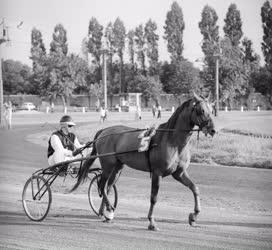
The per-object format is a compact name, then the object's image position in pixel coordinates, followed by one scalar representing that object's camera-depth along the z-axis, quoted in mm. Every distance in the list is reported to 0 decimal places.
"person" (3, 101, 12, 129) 35481
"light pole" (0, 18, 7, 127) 36341
